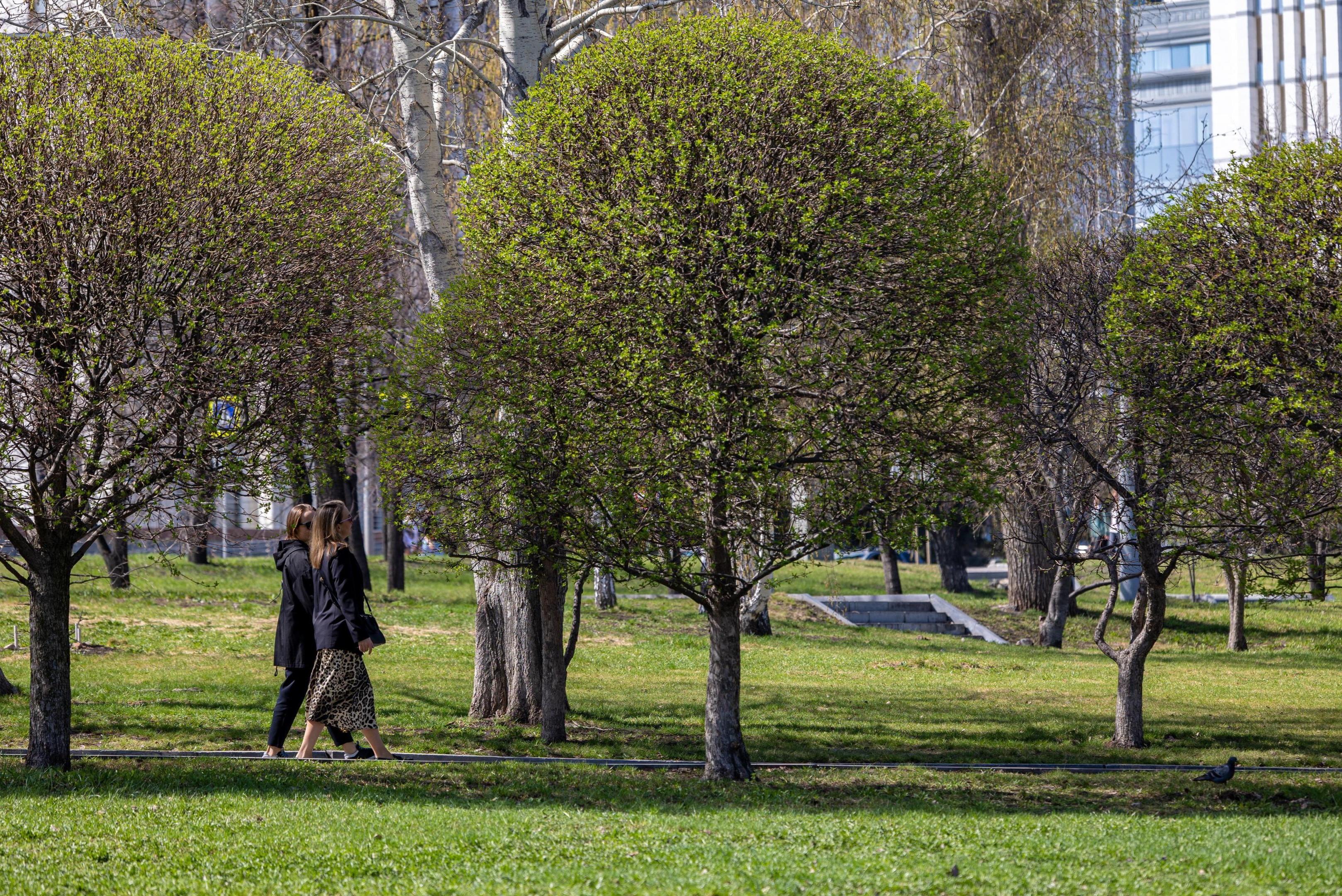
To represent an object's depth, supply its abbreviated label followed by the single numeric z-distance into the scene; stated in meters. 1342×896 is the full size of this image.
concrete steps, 53.87
